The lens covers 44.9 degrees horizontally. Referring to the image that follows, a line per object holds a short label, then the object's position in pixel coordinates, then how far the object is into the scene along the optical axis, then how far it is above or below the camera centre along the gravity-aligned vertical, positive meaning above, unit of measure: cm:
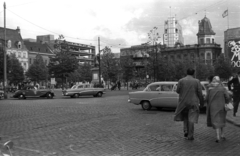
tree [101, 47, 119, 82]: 6234 +364
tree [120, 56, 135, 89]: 6506 +353
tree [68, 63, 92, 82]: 8275 +285
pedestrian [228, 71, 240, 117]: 1181 -32
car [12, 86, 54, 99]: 2947 -83
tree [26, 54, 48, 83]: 8062 +352
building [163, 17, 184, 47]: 15200 +2638
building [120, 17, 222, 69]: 11144 +1349
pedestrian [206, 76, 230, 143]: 731 -57
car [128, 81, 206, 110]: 1455 -66
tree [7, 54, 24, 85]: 6970 +289
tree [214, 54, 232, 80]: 7944 +423
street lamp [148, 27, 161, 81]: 4768 +764
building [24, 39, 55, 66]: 9772 +1213
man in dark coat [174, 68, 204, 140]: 740 -42
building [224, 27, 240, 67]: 2957 +749
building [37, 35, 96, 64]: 11719 +1585
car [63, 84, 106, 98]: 2970 -71
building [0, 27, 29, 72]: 8862 +1240
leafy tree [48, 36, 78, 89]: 4859 +375
